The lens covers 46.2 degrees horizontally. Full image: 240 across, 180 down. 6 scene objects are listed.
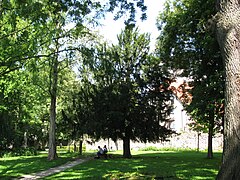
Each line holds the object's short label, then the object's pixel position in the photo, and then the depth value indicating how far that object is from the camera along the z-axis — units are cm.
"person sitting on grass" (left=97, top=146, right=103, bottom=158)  2403
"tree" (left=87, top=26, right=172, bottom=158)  2391
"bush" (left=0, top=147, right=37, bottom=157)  2940
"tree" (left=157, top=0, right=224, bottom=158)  1714
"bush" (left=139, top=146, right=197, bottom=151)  3866
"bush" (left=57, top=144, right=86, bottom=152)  4071
